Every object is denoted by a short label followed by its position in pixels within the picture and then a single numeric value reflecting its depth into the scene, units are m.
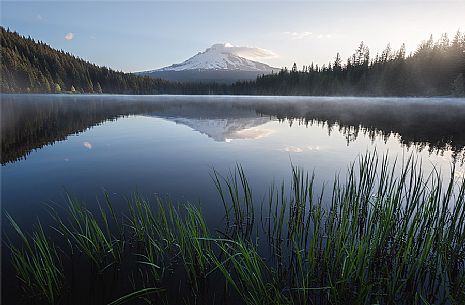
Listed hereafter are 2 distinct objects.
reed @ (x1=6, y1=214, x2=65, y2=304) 4.12
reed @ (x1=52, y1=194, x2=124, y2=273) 4.88
